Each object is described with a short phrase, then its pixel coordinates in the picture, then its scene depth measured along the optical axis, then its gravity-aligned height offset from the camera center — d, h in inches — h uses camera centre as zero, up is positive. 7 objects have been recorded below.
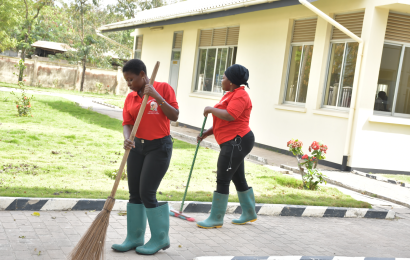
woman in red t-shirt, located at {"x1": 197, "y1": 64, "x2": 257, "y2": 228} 202.8 -17.8
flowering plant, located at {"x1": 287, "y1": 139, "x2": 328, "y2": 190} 313.7 -40.0
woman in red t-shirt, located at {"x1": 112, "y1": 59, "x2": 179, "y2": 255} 163.6 -26.6
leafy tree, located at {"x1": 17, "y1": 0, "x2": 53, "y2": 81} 1384.1 +193.5
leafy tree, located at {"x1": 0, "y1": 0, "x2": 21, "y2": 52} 1039.6 +128.6
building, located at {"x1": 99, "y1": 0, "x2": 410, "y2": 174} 406.9 +36.7
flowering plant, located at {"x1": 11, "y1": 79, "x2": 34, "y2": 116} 545.0 -43.3
